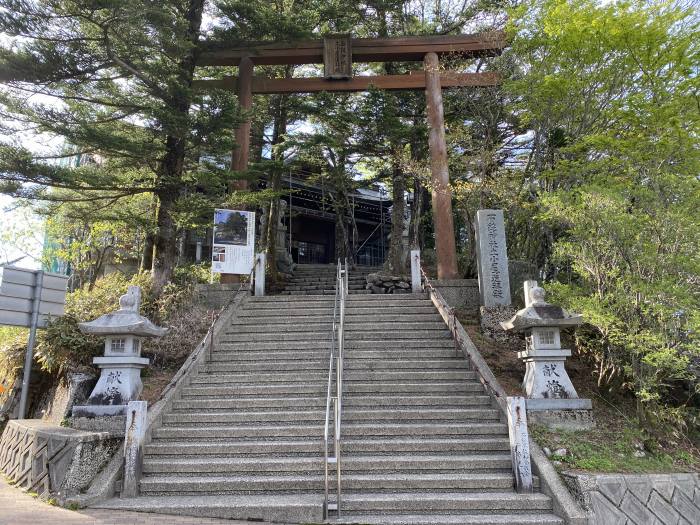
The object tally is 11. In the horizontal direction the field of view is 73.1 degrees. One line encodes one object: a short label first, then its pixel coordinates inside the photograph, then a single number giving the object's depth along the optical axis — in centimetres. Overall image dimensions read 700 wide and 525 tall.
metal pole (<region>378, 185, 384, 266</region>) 2488
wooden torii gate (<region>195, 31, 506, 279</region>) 1302
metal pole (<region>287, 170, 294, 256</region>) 2208
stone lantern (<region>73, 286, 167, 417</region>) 693
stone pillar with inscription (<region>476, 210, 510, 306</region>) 1056
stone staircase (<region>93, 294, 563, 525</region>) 536
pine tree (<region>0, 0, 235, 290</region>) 878
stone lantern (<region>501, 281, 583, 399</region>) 703
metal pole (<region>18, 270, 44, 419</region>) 742
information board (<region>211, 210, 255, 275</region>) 1172
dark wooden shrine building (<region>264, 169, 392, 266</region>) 2338
